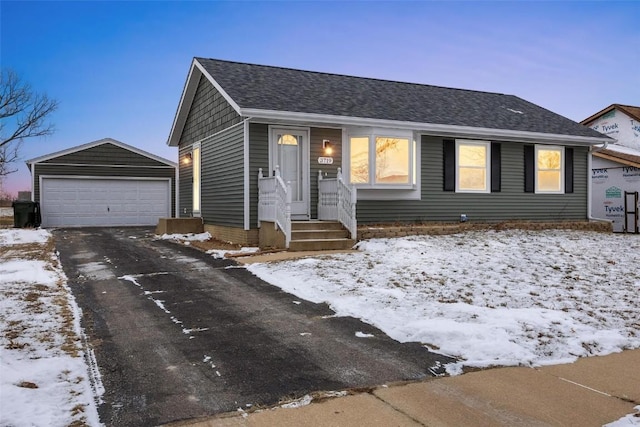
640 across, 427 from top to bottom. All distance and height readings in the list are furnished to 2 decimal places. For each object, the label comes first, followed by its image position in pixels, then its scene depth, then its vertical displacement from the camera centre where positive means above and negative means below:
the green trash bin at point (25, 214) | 20.06 -0.48
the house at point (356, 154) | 12.67 +1.40
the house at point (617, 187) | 19.11 +0.53
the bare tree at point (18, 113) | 29.55 +5.37
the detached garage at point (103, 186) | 21.45 +0.73
